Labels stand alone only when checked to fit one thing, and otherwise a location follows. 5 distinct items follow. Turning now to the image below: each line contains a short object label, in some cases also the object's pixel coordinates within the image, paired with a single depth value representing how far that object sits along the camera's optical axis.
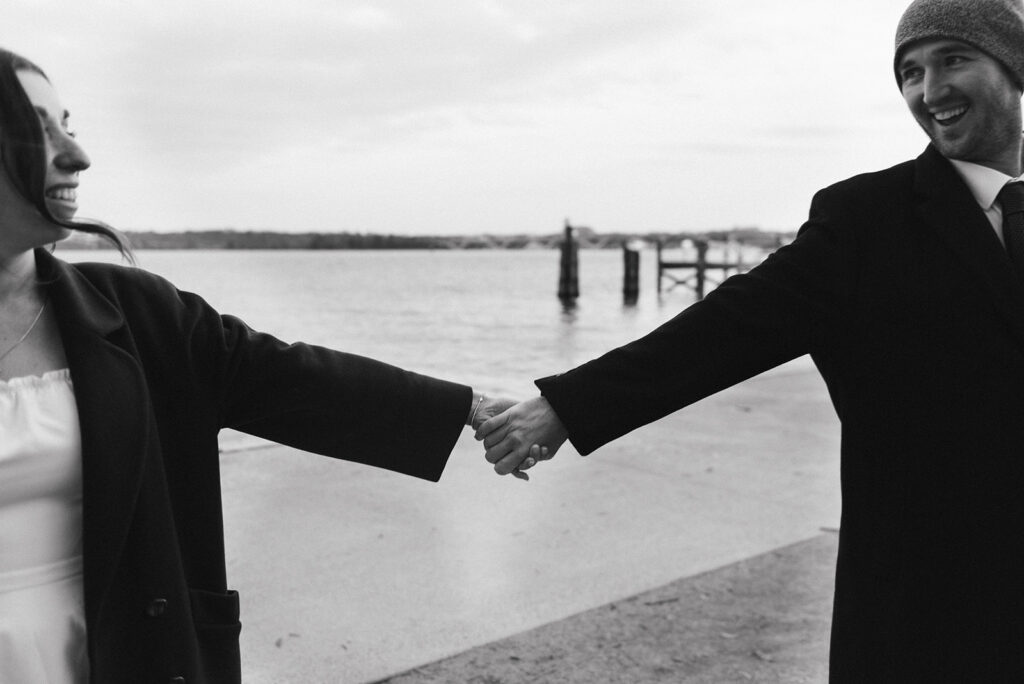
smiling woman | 1.70
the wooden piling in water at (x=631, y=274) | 45.84
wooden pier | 48.94
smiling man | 1.88
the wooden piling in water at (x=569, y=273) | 40.66
